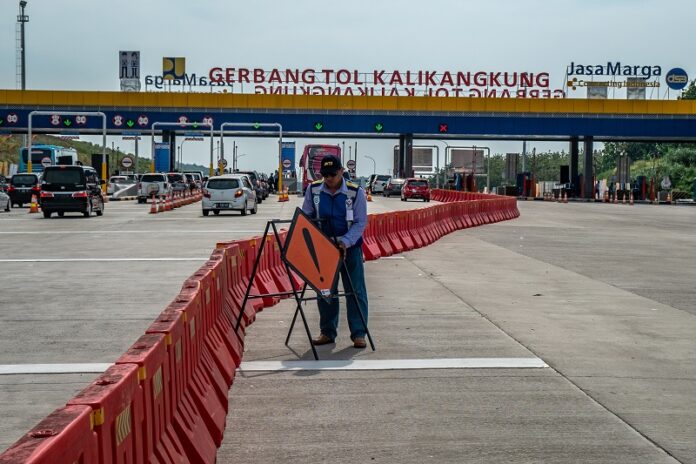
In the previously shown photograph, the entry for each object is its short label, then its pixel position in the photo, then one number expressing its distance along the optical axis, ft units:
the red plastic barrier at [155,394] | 16.76
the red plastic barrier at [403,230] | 84.12
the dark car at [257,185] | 193.00
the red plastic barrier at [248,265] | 43.50
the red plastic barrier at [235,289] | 37.24
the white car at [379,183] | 297.94
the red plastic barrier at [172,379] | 18.29
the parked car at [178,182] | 208.01
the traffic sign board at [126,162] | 279.20
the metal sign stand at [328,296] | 34.54
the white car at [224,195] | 141.18
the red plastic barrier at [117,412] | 13.62
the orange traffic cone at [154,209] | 148.03
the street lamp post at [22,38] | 288.06
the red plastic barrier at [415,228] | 87.81
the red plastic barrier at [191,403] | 20.03
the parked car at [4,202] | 151.23
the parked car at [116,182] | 230.68
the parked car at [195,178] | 240.65
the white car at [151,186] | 196.44
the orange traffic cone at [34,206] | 149.79
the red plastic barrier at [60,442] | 11.17
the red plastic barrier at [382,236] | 77.15
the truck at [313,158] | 225.76
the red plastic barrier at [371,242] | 73.51
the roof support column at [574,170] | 285.60
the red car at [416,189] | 229.04
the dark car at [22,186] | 170.40
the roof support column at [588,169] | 276.00
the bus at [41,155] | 248.52
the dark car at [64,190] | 131.75
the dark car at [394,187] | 263.90
